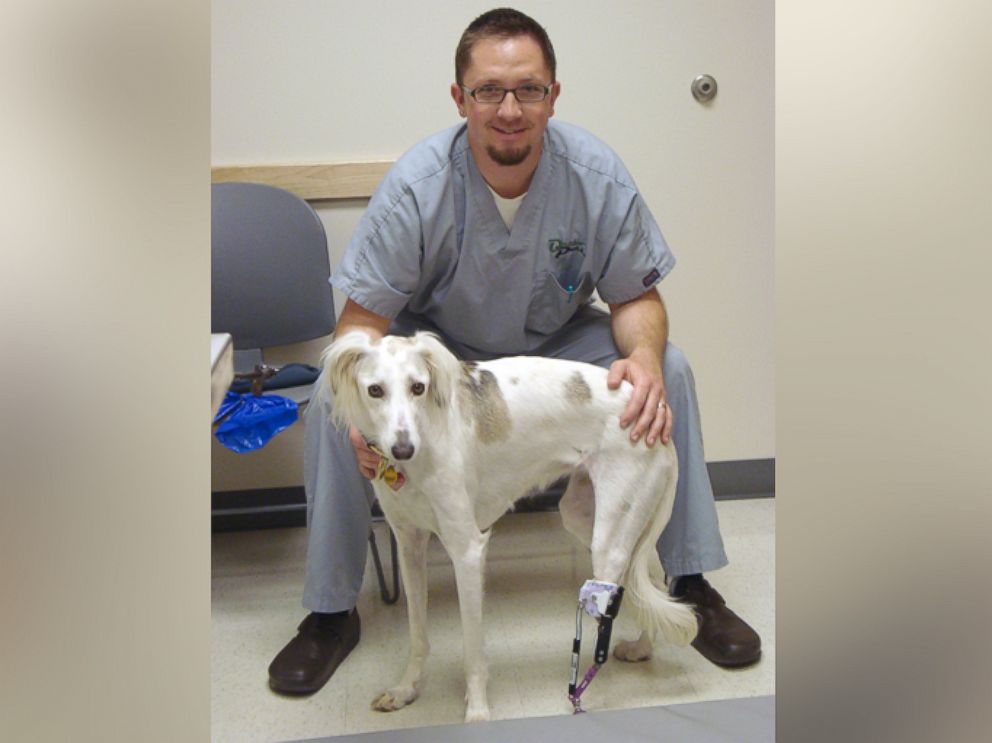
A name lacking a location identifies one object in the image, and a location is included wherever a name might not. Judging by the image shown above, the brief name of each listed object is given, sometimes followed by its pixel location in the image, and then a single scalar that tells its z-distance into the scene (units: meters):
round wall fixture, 2.35
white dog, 1.45
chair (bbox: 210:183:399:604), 2.11
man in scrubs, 1.65
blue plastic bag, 1.78
